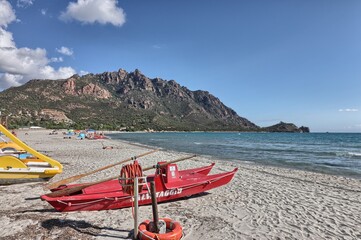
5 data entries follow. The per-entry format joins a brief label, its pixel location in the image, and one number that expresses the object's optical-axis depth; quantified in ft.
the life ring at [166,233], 17.06
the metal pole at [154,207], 17.33
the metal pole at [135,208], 18.01
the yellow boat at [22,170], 32.45
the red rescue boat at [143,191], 23.22
